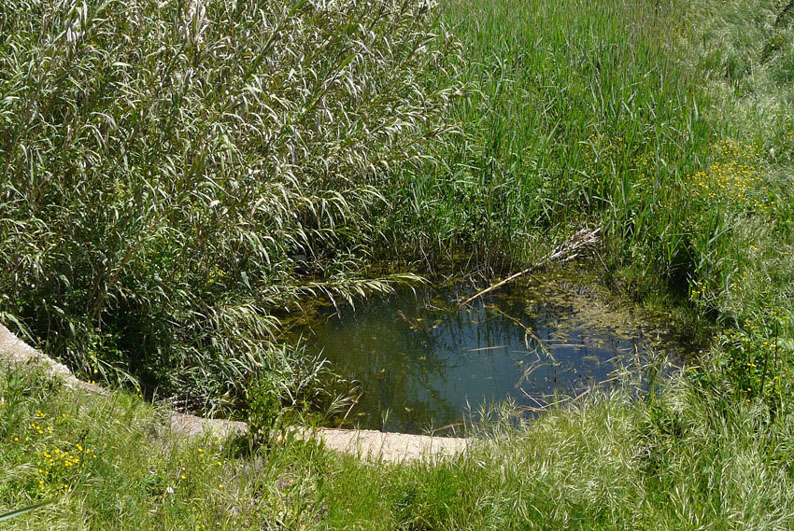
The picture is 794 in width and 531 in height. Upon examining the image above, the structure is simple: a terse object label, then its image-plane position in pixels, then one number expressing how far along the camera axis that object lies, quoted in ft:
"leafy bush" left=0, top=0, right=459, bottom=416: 12.85
